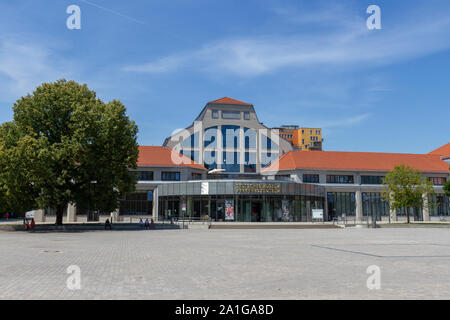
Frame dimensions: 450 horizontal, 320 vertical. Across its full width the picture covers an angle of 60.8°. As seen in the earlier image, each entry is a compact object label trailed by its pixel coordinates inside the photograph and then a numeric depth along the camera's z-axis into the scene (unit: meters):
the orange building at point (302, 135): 155.75
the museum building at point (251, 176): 54.03
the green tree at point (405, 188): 51.78
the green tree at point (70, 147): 34.62
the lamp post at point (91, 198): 37.12
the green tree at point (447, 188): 58.75
